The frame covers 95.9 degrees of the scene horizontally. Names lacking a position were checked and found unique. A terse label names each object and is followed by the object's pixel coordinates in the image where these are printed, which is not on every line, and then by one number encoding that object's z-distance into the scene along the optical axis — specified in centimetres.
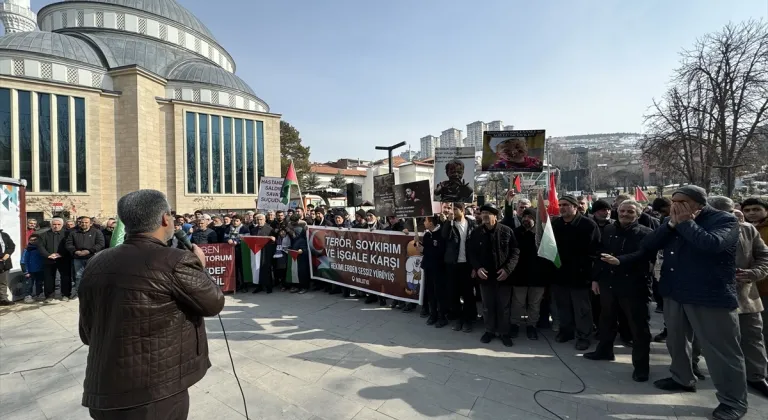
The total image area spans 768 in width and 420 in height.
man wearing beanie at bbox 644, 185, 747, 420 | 292
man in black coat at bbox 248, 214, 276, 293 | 780
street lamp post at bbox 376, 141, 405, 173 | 1075
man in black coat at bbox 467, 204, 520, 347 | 480
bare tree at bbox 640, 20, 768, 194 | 1584
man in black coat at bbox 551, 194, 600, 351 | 461
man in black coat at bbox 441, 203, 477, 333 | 530
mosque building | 2811
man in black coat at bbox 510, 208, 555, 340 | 506
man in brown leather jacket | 170
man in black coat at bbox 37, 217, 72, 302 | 730
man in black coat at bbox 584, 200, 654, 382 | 370
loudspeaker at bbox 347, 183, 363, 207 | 1216
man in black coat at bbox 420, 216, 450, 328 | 545
